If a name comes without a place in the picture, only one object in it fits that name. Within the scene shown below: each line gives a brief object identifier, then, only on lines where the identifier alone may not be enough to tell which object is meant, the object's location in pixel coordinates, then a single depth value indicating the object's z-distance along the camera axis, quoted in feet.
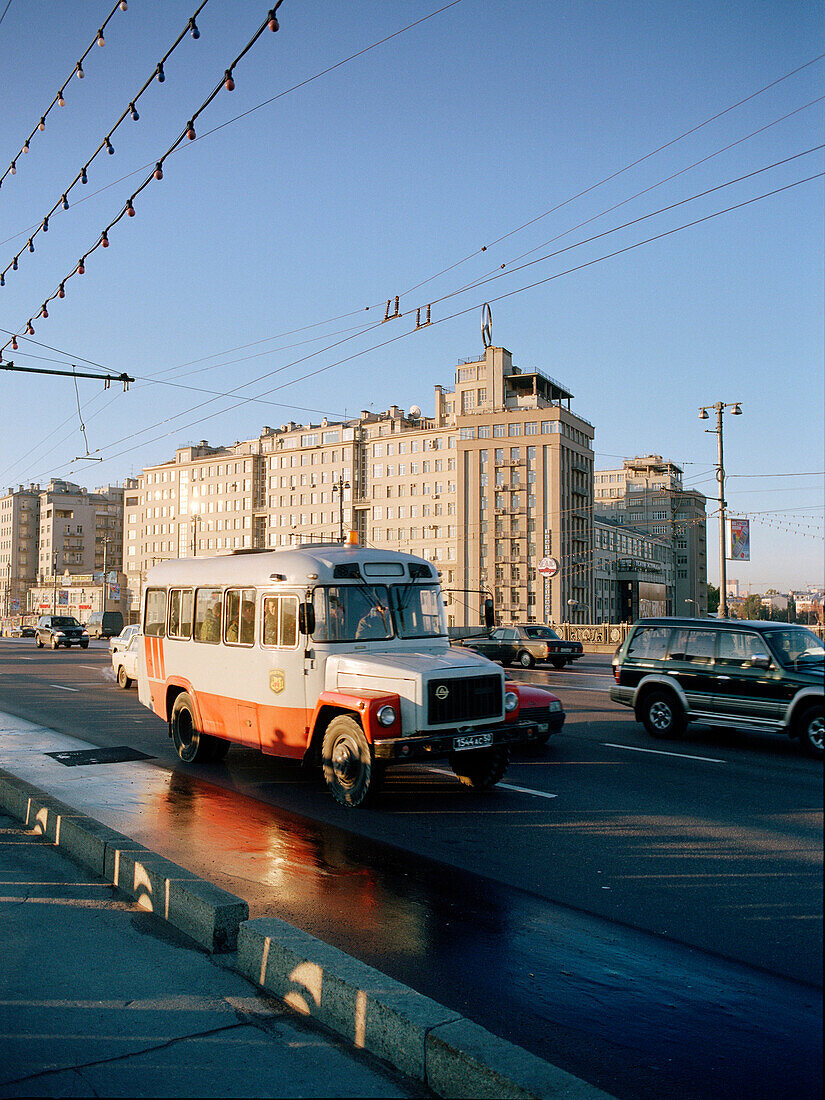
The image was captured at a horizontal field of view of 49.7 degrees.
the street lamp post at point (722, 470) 113.60
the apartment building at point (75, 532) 539.70
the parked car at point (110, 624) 240.53
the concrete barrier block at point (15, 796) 28.19
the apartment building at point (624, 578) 370.20
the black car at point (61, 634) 168.14
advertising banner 97.52
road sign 148.15
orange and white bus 29.73
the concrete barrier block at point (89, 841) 22.13
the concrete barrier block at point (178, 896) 17.19
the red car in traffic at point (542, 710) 42.55
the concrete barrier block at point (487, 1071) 11.22
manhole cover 41.20
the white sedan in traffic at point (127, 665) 79.36
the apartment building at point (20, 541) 567.59
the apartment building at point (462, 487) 343.05
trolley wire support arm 56.03
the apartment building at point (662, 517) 472.03
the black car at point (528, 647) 116.16
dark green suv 38.52
